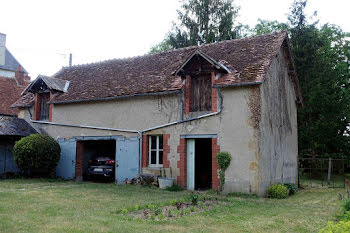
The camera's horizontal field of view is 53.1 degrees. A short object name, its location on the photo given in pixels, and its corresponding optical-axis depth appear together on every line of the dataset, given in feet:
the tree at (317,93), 76.02
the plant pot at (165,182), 46.19
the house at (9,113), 58.90
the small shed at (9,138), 58.23
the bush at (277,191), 42.88
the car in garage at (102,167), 54.80
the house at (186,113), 43.73
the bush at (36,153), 53.01
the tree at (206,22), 101.96
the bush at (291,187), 47.67
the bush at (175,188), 45.07
